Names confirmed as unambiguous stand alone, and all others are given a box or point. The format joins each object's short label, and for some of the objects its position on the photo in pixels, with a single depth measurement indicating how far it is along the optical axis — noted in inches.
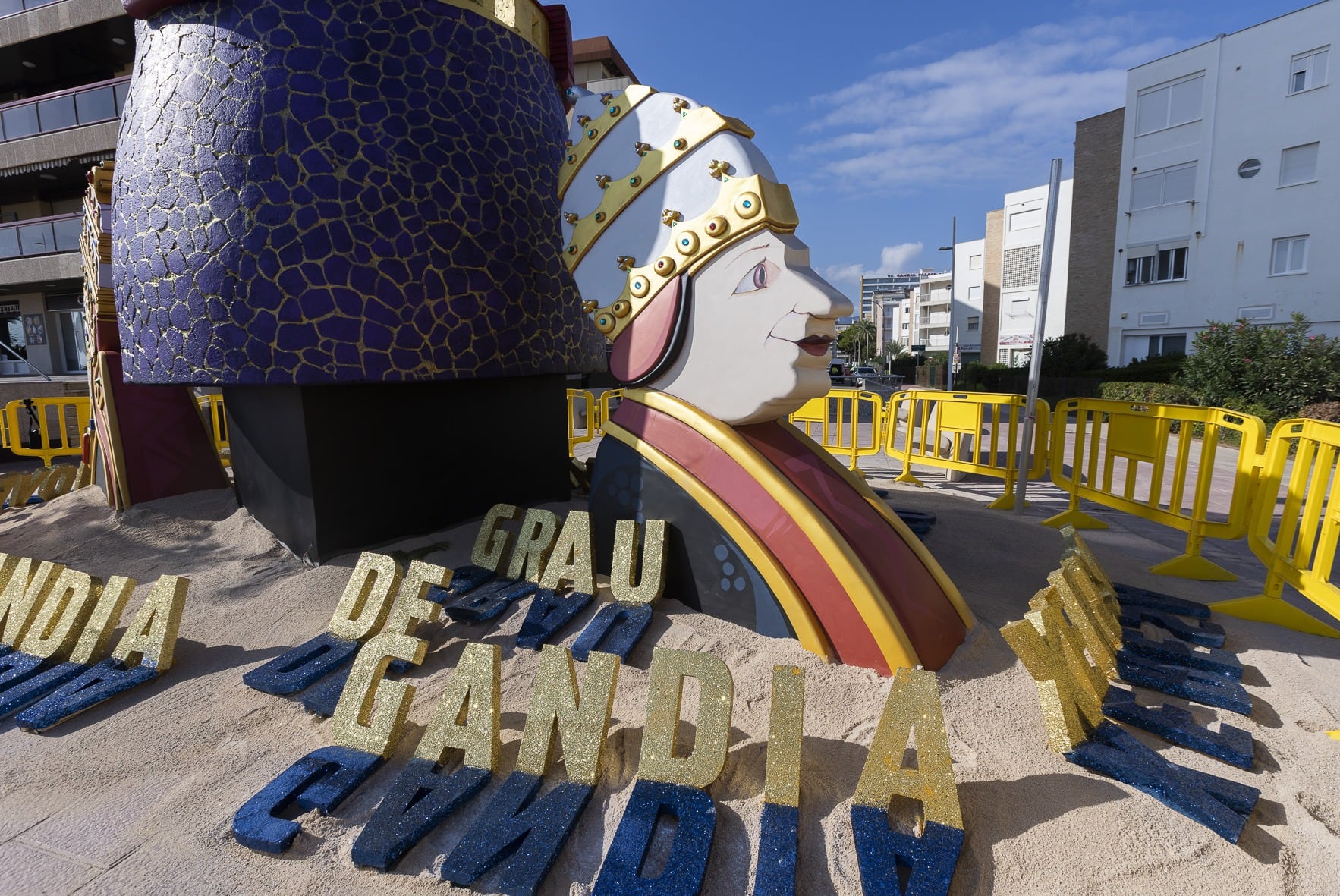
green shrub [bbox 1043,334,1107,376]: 839.1
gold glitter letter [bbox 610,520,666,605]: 144.8
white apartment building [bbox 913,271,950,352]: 2365.9
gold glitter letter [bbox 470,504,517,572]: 174.4
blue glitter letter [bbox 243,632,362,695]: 127.9
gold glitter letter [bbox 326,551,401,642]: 142.3
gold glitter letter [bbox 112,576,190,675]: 136.3
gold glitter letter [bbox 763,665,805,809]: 89.9
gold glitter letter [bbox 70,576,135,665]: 140.9
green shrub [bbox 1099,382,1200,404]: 556.1
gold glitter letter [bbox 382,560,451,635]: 139.2
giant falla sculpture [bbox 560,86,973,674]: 128.8
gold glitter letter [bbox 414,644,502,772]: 101.3
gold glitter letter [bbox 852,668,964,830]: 86.7
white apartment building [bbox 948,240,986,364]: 1604.3
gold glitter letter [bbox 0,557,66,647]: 150.0
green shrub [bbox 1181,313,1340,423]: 475.2
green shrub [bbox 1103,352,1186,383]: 718.5
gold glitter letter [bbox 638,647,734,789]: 94.1
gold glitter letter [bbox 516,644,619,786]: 98.0
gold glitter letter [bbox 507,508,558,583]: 164.6
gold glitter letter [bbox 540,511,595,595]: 154.6
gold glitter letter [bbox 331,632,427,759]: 106.1
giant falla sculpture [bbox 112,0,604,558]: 165.6
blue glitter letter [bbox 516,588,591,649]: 137.3
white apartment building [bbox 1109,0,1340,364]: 689.6
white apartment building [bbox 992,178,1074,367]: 1163.9
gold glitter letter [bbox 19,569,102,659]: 143.8
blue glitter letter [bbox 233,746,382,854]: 88.8
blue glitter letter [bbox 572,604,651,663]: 129.8
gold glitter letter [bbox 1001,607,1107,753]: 100.7
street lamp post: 881.1
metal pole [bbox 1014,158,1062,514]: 237.8
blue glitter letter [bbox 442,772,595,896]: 81.7
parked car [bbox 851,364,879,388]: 1498.3
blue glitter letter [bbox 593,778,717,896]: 79.2
